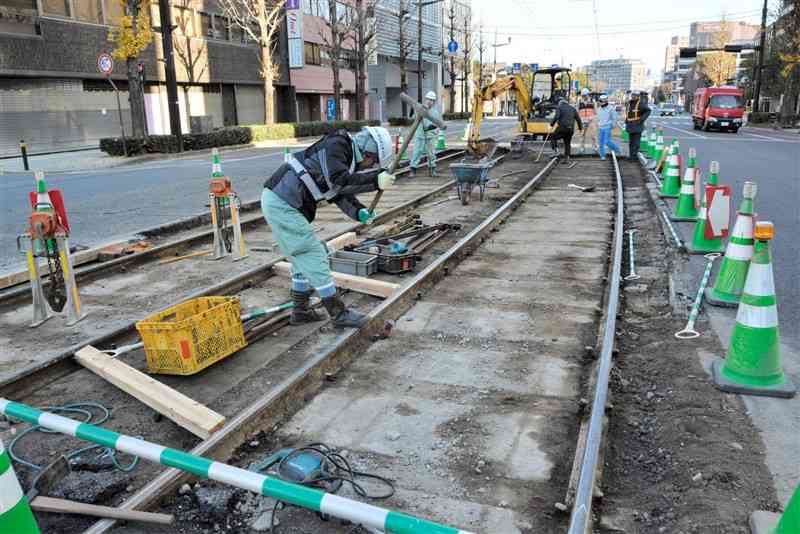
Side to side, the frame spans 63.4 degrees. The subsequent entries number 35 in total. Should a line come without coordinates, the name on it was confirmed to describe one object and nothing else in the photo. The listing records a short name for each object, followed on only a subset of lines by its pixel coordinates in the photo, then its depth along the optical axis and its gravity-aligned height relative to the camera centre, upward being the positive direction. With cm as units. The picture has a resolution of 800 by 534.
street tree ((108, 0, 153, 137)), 2375 +314
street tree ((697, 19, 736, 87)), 8881 +678
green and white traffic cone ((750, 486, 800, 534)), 250 -164
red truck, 3694 +35
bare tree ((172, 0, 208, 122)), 3522 +446
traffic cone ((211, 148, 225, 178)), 827 -51
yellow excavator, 1710 +70
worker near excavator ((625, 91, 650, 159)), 1850 -7
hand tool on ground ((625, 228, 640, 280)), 733 -177
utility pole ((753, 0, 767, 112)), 4437 +420
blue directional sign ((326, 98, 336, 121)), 3859 +89
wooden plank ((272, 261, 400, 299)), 647 -161
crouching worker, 507 -50
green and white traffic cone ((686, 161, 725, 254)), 807 -156
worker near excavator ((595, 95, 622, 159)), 1919 -13
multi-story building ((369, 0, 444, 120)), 5788 +650
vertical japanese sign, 4125 +575
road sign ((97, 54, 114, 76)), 2127 +212
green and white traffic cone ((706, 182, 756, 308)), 545 -129
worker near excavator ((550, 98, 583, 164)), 1891 -5
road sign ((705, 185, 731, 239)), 802 -119
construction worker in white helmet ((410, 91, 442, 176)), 1611 -54
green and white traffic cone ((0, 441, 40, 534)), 209 -120
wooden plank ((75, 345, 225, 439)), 381 -167
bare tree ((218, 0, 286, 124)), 3306 +588
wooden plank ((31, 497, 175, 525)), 301 -175
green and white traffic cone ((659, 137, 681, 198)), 1258 -124
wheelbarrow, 1173 -99
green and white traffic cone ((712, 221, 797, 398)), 428 -143
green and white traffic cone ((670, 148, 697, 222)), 1009 -135
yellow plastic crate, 461 -150
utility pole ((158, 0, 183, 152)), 2372 +215
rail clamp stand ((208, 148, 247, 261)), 825 -106
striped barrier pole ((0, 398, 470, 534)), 238 -143
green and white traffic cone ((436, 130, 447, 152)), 2523 -86
